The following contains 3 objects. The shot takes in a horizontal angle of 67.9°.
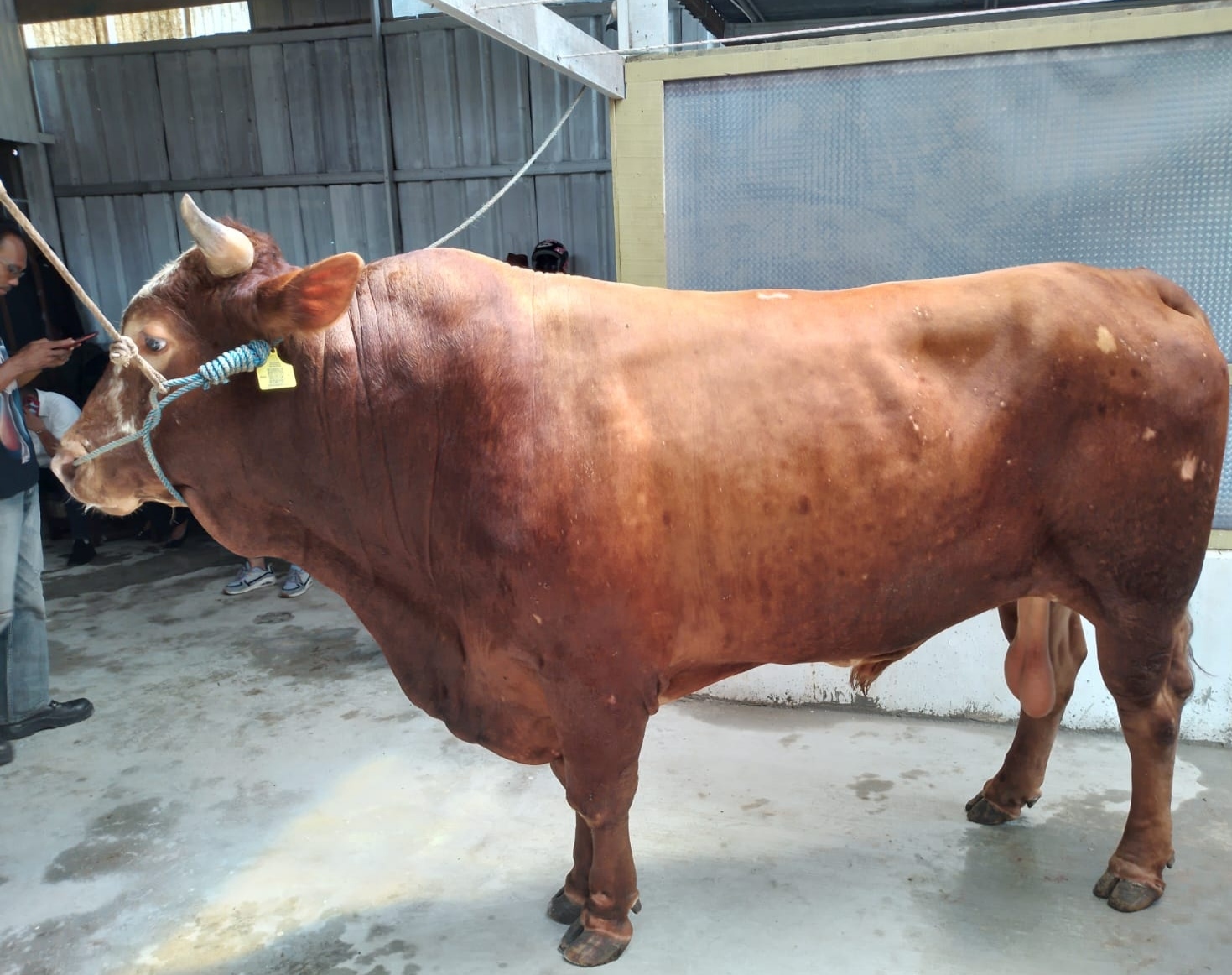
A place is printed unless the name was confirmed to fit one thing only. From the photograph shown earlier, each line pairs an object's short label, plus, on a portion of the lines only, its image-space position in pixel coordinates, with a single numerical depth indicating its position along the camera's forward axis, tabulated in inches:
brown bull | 90.4
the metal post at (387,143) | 302.7
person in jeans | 158.1
